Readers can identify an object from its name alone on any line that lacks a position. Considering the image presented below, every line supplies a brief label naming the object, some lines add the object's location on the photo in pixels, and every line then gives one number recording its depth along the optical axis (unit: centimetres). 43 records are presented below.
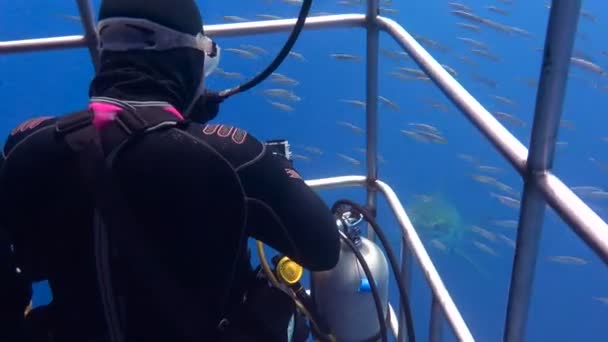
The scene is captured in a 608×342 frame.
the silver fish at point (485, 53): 633
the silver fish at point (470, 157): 678
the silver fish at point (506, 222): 504
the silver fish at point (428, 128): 560
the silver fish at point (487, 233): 586
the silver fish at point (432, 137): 525
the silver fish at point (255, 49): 721
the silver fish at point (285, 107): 692
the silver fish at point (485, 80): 695
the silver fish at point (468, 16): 488
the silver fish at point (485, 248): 628
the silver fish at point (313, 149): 767
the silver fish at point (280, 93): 625
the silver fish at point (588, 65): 348
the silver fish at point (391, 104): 544
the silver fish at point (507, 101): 610
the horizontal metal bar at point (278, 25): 177
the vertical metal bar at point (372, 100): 185
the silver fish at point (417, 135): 552
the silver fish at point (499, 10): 638
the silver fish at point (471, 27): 597
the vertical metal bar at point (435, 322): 154
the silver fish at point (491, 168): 623
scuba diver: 105
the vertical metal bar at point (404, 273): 184
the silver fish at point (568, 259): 442
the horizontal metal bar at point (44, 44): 169
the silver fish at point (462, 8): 539
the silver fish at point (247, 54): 684
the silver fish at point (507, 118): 470
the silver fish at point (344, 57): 518
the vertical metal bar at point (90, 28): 164
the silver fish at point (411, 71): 524
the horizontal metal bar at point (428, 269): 137
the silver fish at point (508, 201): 387
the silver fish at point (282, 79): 612
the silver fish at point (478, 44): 658
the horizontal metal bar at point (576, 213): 68
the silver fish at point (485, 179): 577
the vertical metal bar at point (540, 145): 76
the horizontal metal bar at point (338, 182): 210
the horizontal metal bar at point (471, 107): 90
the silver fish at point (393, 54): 648
